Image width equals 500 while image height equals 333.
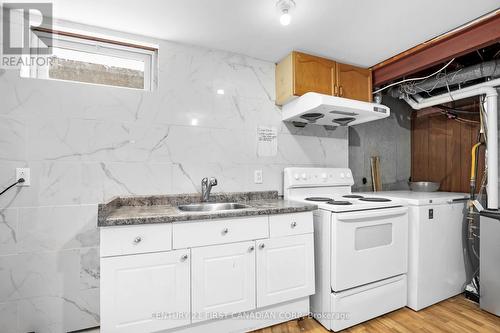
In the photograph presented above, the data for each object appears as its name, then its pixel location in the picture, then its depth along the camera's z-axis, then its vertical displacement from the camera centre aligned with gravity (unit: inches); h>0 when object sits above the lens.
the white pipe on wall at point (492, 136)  79.5 +10.1
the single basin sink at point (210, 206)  77.8 -12.5
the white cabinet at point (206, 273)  52.7 -25.3
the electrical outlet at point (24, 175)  64.2 -2.0
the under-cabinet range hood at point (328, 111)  79.7 +19.6
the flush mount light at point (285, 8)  60.2 +39.7
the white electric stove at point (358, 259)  68.7 -26.9
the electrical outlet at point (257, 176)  91.0 -3.2
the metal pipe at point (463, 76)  80.0 +32.2
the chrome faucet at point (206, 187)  78.2 -6.3
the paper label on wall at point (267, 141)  92.4 +10.1
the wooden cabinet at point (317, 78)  86.0 +32.9
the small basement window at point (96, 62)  70.9 +32.6
